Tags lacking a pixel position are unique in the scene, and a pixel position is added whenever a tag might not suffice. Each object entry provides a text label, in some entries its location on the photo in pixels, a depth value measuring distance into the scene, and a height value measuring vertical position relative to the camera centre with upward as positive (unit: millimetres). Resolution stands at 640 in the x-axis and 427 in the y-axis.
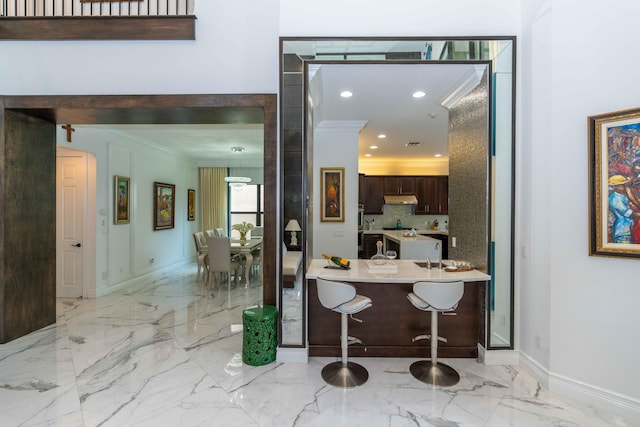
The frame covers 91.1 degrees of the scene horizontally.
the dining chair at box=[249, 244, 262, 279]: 6184 -990
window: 8734 +145
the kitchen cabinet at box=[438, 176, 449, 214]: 7984 +479
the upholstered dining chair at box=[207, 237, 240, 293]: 5148 -713
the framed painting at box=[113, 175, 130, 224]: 5204 +198
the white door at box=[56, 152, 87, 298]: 4750 -51
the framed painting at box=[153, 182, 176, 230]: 6414 +112
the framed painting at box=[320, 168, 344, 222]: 5379 +317
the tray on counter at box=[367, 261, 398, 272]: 2961 -527
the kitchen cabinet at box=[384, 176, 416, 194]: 7973 +680
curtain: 8328 +374
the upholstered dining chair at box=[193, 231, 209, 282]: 5729 -756
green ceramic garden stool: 2709 -1086
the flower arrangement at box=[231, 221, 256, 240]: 6328 -360
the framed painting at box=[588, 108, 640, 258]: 2021 +190
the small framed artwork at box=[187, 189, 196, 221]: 7928 +158
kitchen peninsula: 2922 -1059
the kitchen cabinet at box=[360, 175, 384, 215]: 7977 +499
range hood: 7779 +306
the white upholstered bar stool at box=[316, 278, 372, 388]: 2443 -790
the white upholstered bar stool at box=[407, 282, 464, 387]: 2428 -754
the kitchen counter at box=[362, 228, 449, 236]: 7492 -479
